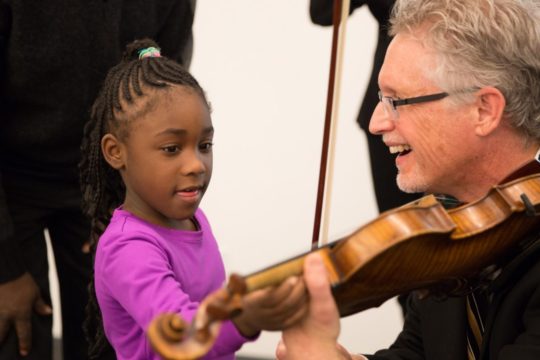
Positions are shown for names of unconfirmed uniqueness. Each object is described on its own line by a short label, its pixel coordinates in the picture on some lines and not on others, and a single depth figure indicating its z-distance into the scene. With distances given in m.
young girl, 2.38
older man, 2.37
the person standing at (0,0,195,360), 2.79
